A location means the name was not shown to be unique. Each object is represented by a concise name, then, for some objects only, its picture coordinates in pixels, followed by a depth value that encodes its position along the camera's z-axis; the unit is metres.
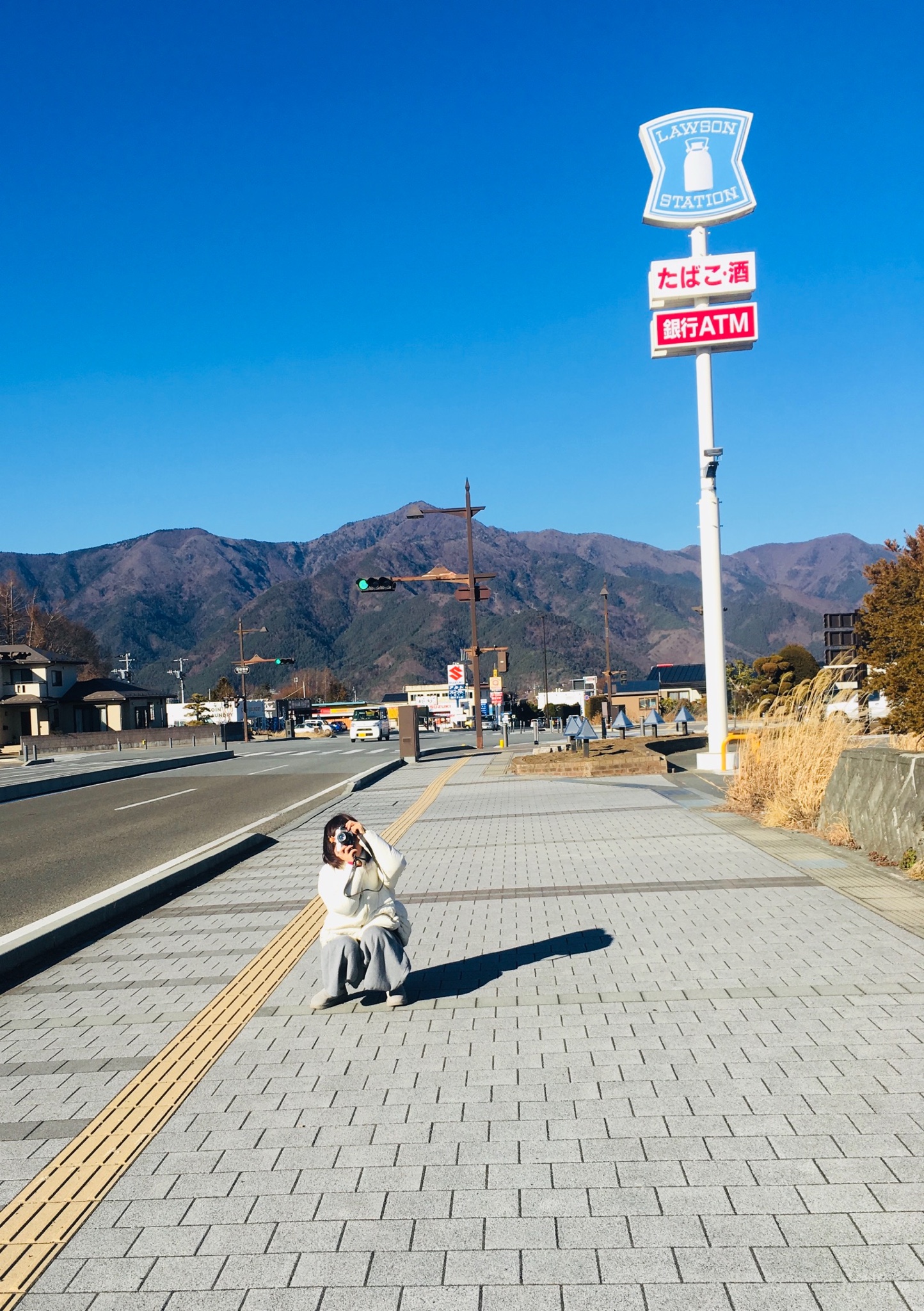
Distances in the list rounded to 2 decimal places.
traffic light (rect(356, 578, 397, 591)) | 30.59
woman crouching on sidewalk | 5.70
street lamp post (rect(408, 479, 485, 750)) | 31.42
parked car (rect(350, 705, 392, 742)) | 62.56
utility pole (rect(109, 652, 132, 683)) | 120.19
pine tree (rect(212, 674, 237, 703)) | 124.44
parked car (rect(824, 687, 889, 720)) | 13.87
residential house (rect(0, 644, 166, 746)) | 70.06
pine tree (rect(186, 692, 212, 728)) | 93.74
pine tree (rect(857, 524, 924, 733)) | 18.11
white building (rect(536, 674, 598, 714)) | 103.51
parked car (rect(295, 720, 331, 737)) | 82.69
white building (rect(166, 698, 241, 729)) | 101.19
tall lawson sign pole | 22.81
